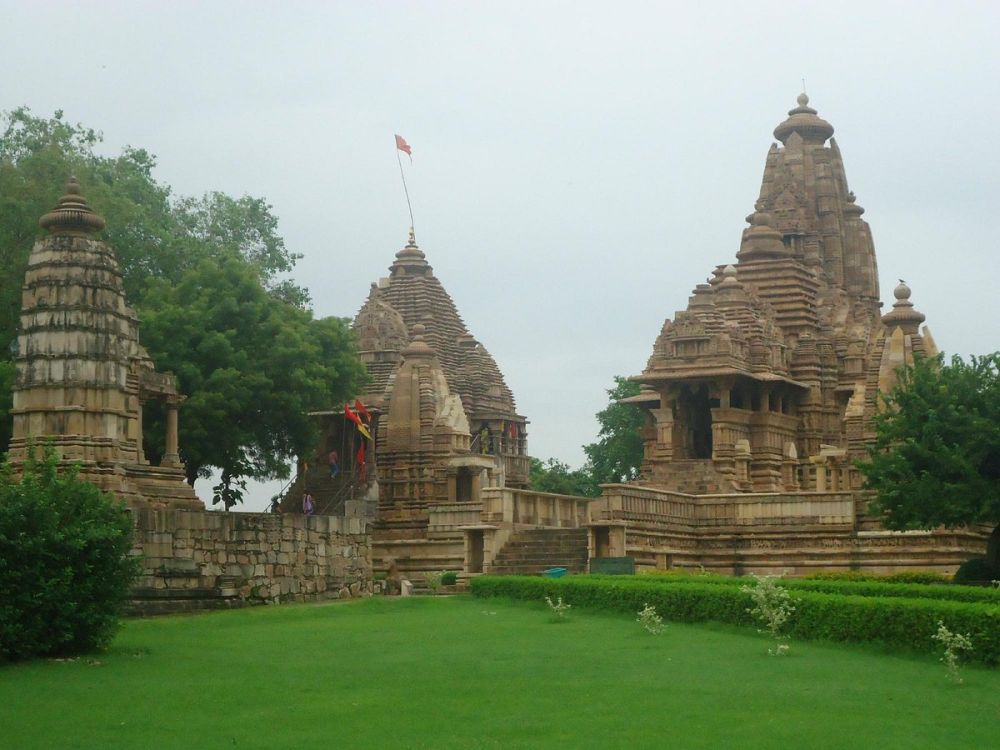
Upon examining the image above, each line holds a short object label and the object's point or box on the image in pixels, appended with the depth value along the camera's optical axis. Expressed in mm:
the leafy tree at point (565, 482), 69375
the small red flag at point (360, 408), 48688
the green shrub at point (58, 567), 19844
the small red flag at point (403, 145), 61094
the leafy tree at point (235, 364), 40750
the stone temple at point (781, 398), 36625
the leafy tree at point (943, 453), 29391
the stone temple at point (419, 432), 44562
